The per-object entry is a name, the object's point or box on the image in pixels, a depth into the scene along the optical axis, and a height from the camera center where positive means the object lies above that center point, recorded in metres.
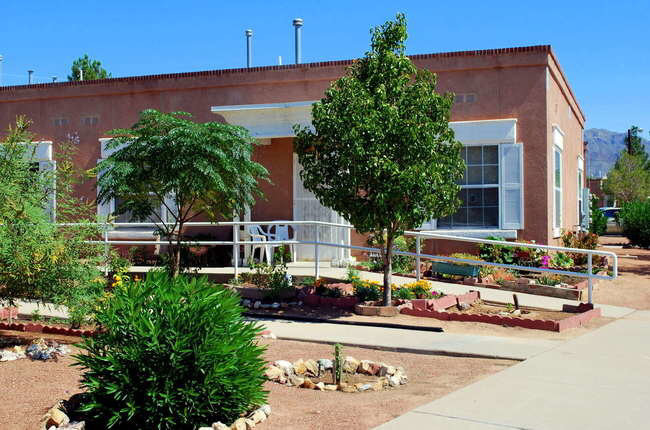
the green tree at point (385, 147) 11.23 +1.09
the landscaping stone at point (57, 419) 5.68 -1.49
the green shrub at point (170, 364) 5.57 -1.07
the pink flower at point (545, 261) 15.26 -0.86
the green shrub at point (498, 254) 15.62 -0.73
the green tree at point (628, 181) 54.44 +2.69
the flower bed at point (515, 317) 10.40 -1.42
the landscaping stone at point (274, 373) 7.49 -1.51
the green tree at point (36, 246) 8.20 -0.28
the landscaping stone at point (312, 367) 7.79 -1.51
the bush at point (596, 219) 29.28 -0.05
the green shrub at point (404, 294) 12.29 -1.22
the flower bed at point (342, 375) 7.23 -1.55
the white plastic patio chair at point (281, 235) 16.80 -0.34
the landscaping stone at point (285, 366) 7.68 -1.48
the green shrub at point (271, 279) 12.90 -1.04
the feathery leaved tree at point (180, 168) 12.12 +0.85
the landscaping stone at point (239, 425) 5.55 -1.50
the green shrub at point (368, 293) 12.38 -1.20
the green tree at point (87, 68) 32.94 +6.64
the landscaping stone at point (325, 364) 7.86 -1.49
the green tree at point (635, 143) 65.75 +6.82
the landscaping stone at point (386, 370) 7.61 -1.51
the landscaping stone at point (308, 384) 7.25 -1.57
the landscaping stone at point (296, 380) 7.36 -1.56
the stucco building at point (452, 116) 16.41 +2.42
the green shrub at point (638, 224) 26.64 -0.21
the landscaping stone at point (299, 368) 7.77 -1.51
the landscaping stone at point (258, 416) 5.83 -1.51
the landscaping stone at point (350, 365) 7.83 -1.50
